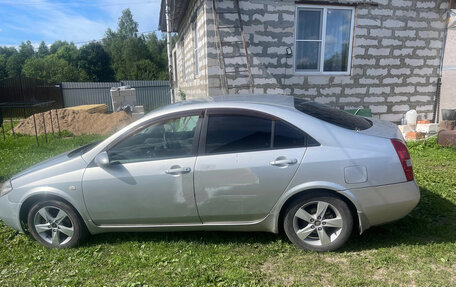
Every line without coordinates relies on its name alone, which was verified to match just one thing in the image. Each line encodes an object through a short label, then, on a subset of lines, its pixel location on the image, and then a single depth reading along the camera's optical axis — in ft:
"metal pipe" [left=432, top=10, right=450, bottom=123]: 27.33
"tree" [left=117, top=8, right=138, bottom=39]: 218.38
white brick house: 24.57
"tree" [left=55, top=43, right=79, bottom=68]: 192.78
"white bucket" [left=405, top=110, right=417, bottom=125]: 27.43
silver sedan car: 10.23
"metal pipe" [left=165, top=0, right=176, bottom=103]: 49.73
